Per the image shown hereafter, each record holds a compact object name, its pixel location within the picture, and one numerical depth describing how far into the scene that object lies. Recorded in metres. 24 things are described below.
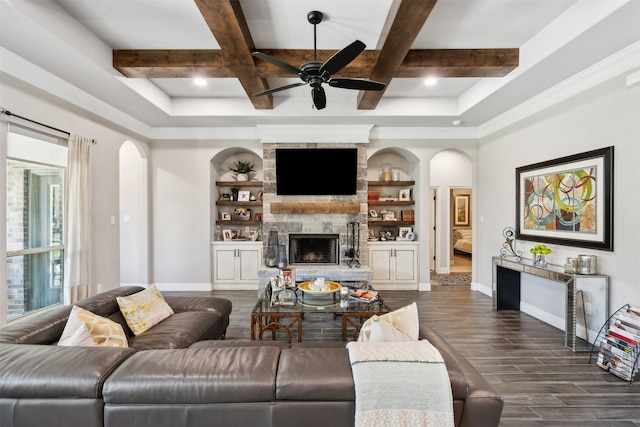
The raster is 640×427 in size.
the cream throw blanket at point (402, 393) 1.22
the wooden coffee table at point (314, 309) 2.85
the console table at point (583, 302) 3.06
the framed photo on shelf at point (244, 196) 5.86
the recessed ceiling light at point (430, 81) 4.04
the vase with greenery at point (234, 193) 5.88
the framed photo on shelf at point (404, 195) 5.95
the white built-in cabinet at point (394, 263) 5.56
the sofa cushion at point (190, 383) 1.25
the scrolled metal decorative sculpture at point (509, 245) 4.44
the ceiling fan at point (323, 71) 2.30
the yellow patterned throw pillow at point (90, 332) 1.85
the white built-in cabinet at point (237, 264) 5.58
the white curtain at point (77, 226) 3.63
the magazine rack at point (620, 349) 2.52
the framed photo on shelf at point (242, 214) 5.93
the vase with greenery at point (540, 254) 3.65
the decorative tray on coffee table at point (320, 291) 3.19
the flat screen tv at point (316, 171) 5.31
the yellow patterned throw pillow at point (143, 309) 2.51
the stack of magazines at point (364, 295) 3.15
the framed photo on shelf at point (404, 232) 5.75
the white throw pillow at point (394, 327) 1.64
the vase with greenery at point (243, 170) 5.84
